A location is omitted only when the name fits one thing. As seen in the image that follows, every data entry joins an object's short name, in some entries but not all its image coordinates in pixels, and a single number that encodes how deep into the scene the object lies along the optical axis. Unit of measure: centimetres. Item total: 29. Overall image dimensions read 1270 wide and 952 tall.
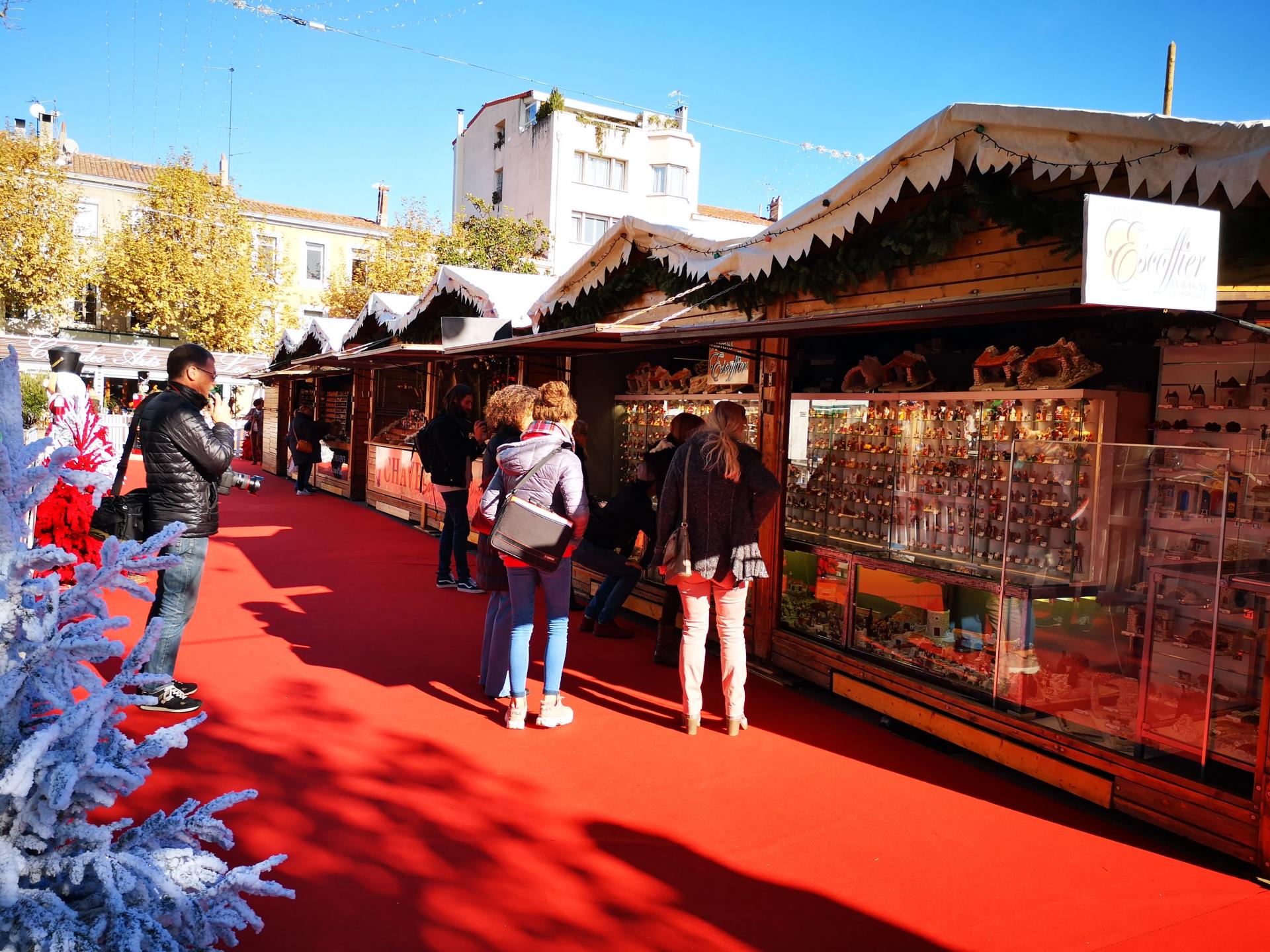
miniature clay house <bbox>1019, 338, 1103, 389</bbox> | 512
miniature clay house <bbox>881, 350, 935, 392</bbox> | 609
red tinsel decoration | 619
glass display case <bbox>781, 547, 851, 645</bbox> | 591
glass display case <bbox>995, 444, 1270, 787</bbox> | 389
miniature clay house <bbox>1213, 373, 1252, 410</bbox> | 500
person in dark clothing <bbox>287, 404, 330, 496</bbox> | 1678
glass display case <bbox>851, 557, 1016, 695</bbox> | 495
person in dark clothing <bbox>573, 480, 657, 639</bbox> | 692
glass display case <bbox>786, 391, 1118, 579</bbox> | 478
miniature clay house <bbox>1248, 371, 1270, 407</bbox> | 493
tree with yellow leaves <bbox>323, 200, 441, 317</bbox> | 3058
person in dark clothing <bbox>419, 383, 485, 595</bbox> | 838
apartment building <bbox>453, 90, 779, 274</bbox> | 3528
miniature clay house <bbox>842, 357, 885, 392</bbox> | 628
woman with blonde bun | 487
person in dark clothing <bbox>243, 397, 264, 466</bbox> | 2542
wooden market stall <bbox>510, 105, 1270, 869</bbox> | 387
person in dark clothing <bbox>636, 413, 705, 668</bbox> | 637
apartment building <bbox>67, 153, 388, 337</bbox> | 3831
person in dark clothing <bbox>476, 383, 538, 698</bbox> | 526
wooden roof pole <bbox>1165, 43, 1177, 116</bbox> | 1068
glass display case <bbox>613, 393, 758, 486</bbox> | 882
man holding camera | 461
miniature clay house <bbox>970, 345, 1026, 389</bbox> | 550
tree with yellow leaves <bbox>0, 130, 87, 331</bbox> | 2995
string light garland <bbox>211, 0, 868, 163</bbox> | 2061
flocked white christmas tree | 174
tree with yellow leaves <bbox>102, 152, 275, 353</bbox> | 3170
